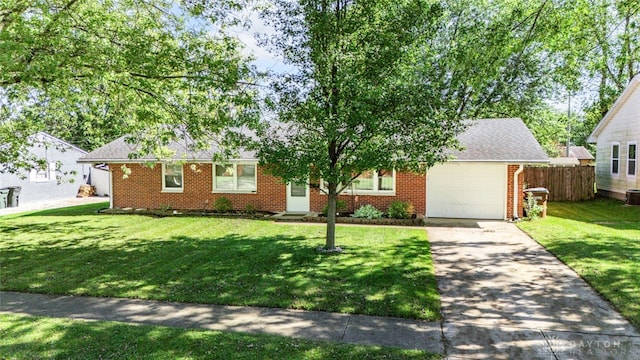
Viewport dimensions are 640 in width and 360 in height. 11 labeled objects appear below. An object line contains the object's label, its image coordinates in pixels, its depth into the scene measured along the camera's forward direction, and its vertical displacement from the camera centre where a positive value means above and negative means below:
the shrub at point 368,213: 15.30 -1.30
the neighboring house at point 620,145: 19.50 +1.75
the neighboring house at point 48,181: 22.94 -0.21
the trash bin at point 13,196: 21.72 -1.00
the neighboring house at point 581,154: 45.52 +2.85
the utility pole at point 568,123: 36.42 +4.98
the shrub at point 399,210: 15.15 -1.19
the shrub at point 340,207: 15.94 -1.12
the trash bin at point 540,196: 15.93 -0.68
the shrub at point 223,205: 17.14 -1.13
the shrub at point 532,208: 15.38 -1.10
